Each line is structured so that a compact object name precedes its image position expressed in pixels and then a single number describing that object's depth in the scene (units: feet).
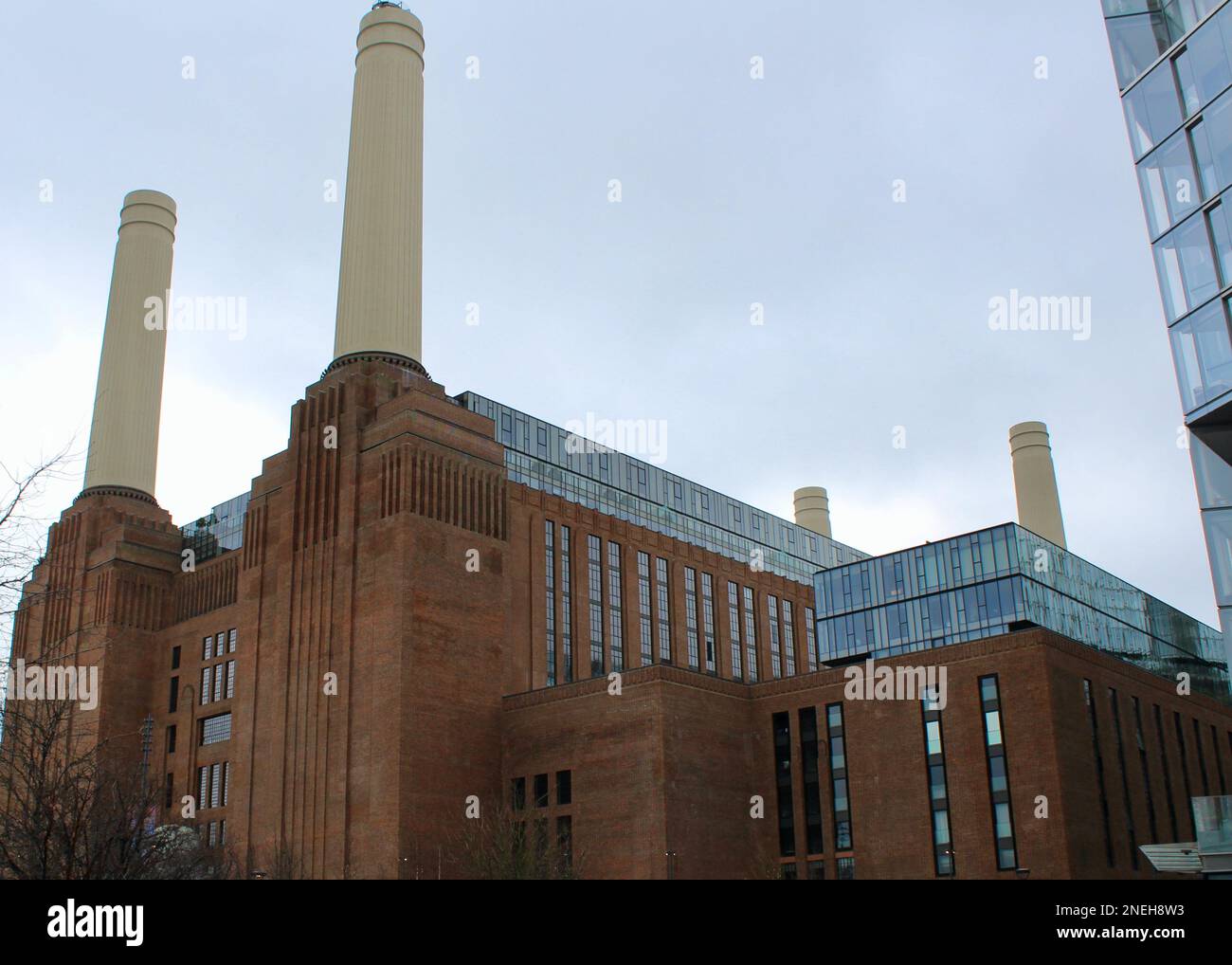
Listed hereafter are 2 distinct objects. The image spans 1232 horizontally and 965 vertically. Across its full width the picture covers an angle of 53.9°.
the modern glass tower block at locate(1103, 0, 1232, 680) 105.40
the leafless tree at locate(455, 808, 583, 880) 174.40
